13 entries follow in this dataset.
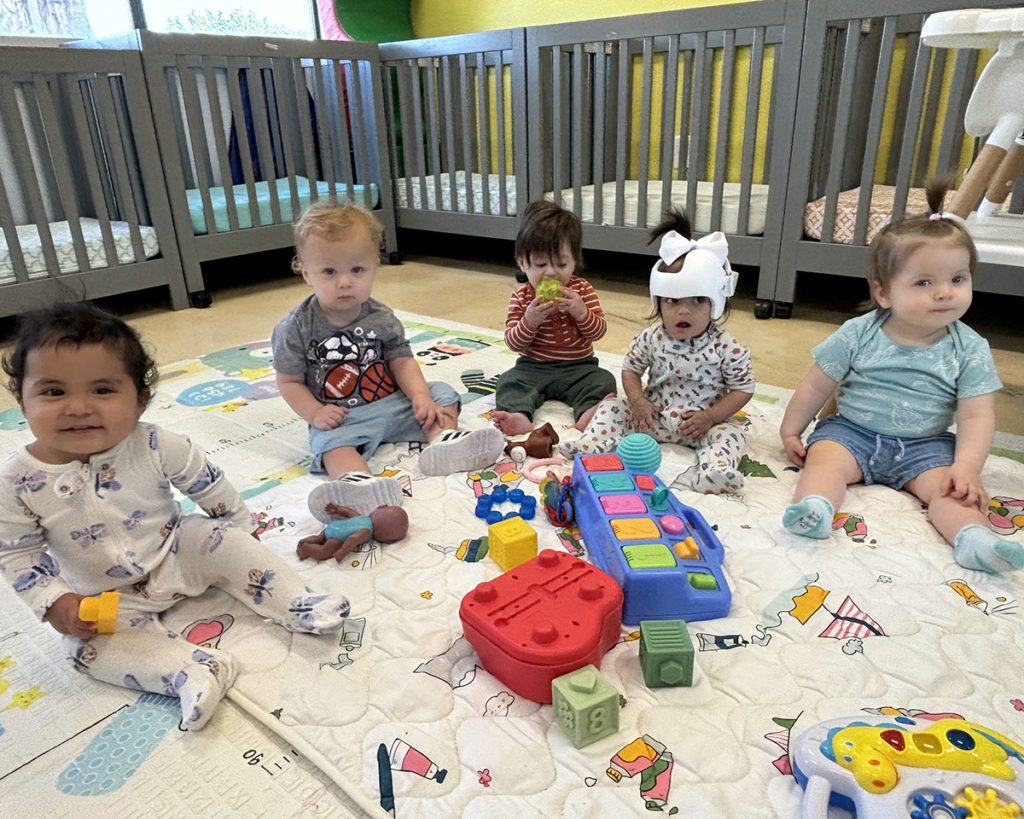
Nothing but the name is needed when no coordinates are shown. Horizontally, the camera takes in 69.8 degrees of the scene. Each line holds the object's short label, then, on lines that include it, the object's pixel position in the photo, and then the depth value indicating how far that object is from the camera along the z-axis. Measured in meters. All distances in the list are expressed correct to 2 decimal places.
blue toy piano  0.98
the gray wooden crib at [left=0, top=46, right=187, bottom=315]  2.41
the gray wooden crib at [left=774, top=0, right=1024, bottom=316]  2.09
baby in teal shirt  1.21
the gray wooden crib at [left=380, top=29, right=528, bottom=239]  3.02
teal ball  1.31
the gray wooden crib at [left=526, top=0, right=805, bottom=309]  2.37
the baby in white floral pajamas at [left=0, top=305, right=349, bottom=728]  0.87
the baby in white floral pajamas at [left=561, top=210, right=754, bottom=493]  1.35
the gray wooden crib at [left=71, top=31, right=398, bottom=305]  2.78
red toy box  0.85
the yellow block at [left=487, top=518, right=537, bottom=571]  1.10
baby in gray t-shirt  1.43
